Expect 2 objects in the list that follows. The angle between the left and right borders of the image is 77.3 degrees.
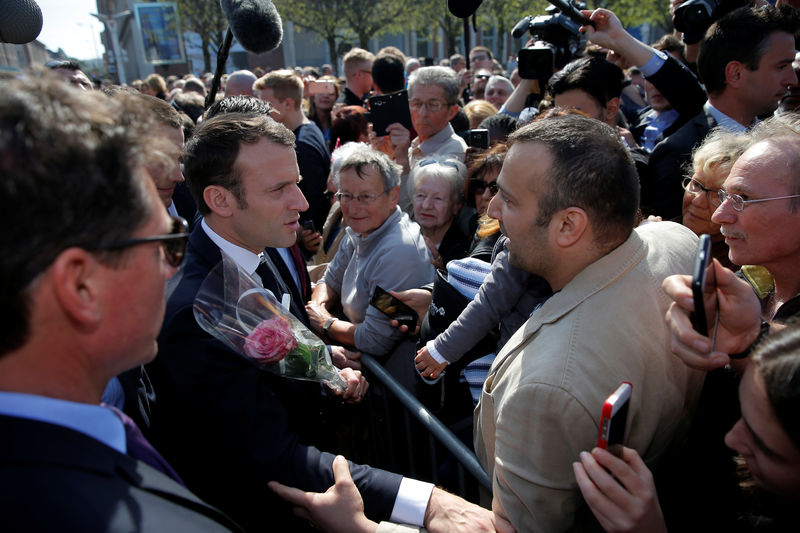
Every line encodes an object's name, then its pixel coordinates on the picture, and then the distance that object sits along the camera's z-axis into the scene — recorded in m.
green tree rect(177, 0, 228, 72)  30.89
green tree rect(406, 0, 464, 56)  28.28
